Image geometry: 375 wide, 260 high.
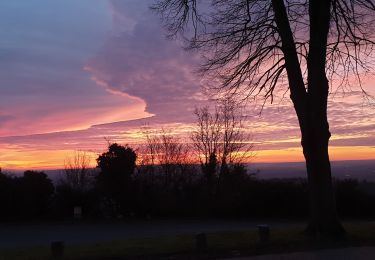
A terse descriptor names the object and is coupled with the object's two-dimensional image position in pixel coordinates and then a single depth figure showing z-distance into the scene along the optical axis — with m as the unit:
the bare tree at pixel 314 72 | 14.99
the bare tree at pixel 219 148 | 40.41
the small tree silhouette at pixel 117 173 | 31.62
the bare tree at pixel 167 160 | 38.25
